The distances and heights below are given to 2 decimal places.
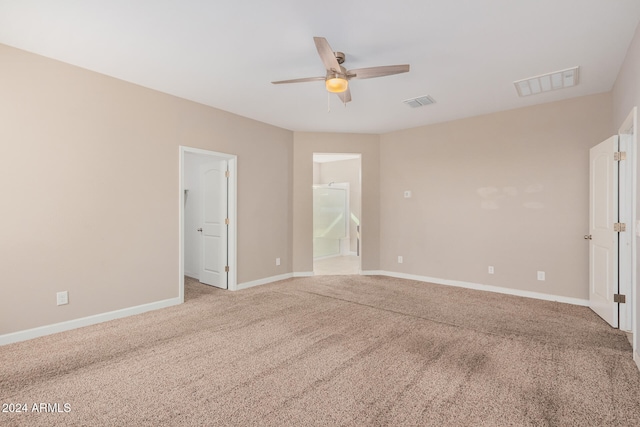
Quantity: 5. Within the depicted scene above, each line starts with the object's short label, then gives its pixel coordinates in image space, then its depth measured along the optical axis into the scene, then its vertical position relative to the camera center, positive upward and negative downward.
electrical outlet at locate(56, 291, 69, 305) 2.98 -0.83
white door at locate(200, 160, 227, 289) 4.67 -0.17
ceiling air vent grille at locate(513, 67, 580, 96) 3.23 +1.46
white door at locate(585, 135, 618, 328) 3.11 -0.19
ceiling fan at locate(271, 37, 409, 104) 2.37 +1.15
